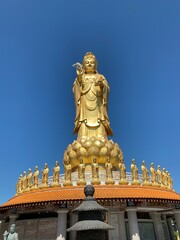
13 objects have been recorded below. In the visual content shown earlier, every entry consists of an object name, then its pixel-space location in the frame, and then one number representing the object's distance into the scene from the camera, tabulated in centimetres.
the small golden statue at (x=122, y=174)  1406
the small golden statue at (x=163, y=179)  1572
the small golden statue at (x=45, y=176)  1449
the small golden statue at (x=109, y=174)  1398
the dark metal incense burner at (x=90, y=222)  607
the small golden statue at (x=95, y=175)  1388
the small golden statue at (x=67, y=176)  1403
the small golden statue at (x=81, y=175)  1391
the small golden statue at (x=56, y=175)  1426
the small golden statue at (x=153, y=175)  1501
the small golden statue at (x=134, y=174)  1429
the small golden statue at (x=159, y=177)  1571
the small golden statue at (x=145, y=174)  1458
